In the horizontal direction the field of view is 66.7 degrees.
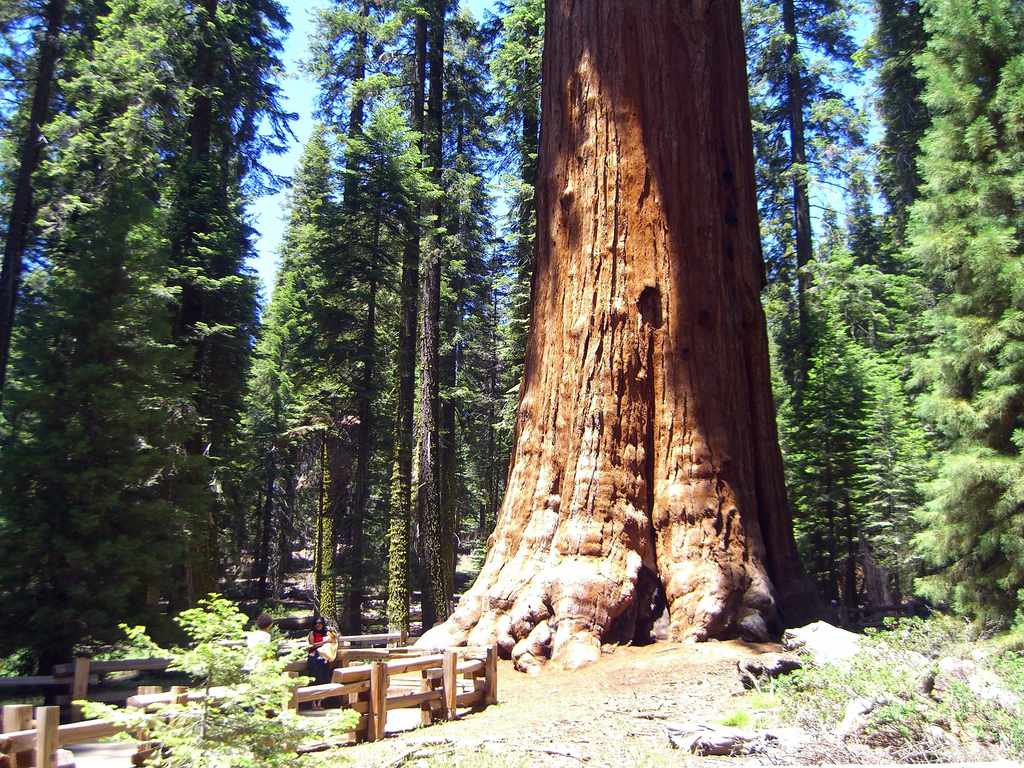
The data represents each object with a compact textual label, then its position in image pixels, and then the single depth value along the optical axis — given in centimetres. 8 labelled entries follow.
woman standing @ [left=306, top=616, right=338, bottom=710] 909
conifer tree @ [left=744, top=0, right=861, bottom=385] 2464
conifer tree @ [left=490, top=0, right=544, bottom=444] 2081
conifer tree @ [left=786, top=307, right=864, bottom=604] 1983
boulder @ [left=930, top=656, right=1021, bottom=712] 547
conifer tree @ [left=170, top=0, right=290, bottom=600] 1847
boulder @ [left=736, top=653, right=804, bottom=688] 701
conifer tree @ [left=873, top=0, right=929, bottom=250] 2081
